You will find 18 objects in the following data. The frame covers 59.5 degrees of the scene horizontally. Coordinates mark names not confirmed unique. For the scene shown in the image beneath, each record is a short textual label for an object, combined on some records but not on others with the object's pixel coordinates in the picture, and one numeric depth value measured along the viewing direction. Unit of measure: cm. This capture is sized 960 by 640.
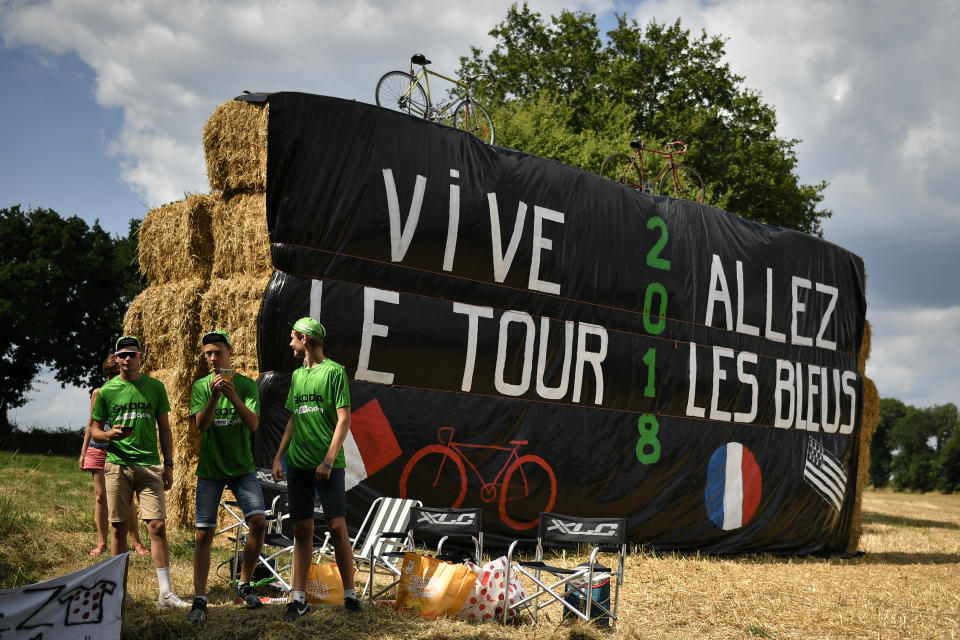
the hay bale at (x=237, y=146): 885
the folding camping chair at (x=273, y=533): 630
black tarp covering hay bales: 861
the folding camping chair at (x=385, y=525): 716
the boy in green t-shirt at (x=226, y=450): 556
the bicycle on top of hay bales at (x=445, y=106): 1302
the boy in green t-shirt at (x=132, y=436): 579
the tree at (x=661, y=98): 2436
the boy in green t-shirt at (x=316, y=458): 546
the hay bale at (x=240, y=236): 880
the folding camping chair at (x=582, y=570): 584
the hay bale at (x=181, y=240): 969
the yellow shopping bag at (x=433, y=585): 577
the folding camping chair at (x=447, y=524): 653
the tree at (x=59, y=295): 2469
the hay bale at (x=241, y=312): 864
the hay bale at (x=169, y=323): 931
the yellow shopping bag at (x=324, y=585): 598
